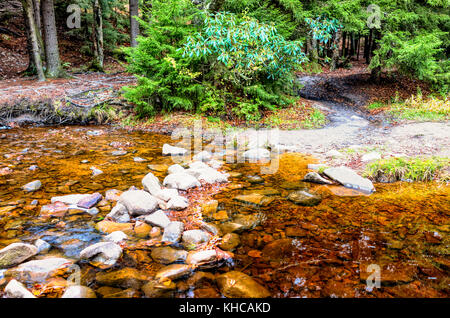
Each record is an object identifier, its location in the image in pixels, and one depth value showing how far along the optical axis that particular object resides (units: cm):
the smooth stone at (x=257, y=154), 607
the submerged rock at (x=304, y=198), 381
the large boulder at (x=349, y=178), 422
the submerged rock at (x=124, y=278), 232
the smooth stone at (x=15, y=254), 247
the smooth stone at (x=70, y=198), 371
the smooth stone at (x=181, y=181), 435
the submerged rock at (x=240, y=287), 221
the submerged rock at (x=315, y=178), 449
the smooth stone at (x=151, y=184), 402
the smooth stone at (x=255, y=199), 387
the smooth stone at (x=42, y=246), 273
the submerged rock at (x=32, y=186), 413
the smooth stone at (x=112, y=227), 315
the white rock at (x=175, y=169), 497
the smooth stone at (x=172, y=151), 615
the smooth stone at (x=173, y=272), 240
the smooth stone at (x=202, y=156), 588
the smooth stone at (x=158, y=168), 518
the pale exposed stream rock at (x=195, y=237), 294
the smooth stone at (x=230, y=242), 286
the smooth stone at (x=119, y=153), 608
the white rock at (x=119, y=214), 338
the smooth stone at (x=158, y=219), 322
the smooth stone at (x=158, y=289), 221
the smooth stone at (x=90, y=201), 363
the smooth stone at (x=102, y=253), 258
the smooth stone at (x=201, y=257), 259
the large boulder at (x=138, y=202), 350
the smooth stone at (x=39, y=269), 235
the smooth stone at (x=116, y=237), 294
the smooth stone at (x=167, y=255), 265
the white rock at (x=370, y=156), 530
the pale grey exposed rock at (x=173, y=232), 298
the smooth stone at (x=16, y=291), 207
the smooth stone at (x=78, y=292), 212
